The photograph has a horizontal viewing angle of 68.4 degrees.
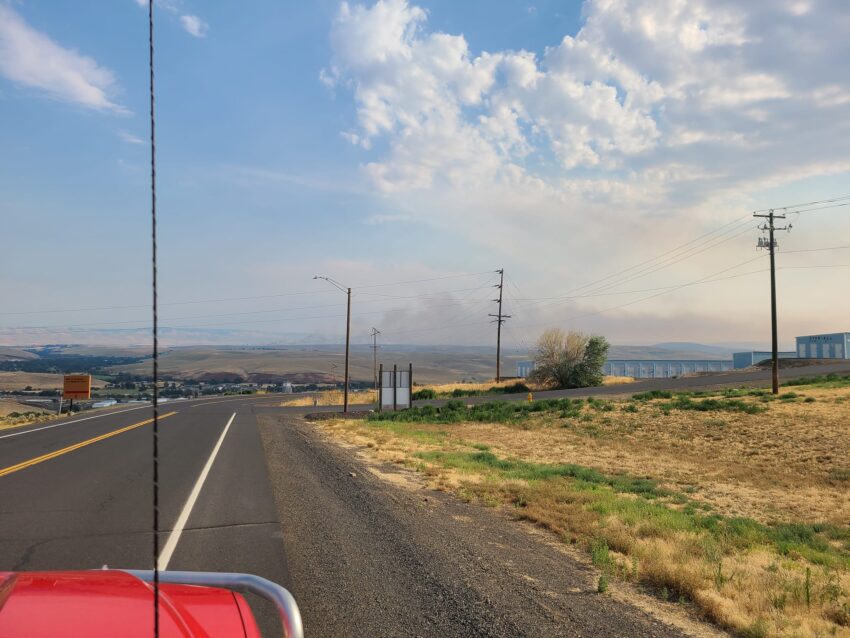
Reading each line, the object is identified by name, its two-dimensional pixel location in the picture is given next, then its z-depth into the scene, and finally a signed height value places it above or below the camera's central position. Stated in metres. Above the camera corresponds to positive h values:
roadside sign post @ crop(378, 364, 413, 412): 41.41 -3.39
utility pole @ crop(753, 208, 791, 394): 38.38 +4.07
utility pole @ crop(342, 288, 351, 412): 42.16 +0.69
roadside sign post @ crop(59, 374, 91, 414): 41.44 -3.26
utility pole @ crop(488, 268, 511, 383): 73.17 +1.93
